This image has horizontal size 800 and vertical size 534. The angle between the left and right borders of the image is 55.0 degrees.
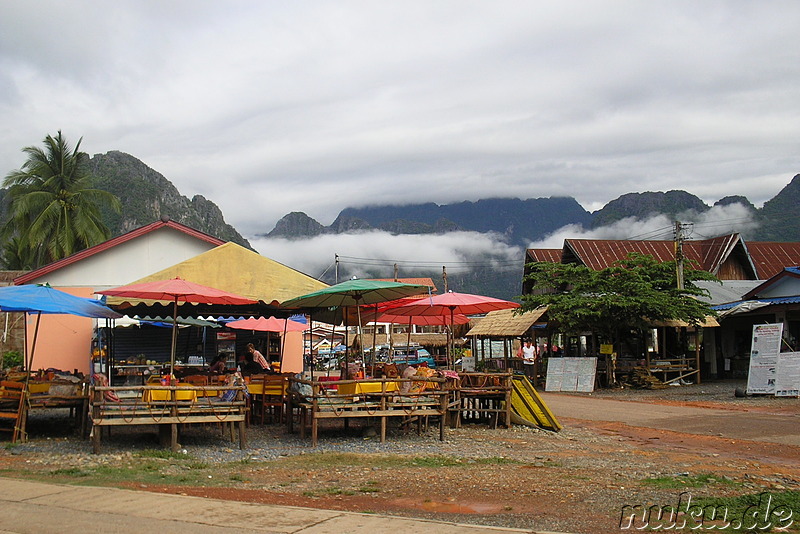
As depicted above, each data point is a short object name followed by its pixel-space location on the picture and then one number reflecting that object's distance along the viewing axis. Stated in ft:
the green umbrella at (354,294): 41.34
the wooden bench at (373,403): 39.91
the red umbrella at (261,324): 67.46
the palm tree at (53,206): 120.37
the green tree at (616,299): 85.92
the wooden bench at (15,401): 39.37
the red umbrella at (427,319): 63.55
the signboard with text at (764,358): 69.87
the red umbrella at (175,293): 38.58
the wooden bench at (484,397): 48.03
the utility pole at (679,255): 94.79
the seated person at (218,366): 50.83
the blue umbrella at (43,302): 40.01
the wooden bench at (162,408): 35.45
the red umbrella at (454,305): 50.67
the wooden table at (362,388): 40.70
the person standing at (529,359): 102.86
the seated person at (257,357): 55.23
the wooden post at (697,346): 92.32
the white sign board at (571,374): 86.07
